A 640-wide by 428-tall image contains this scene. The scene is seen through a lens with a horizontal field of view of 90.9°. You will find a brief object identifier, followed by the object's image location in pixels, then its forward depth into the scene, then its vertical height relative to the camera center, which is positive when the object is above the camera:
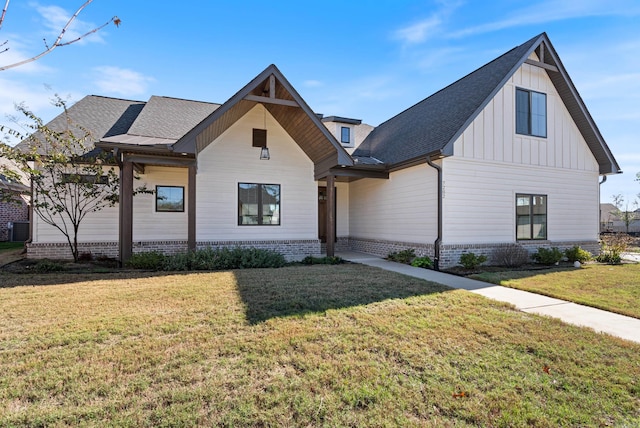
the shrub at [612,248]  11.25 -1.19
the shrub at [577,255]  11.02 -1.36
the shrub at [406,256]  10.76 -1.41
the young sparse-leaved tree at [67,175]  9.31 +1.22
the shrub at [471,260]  9.52 -1.36
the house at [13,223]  17.16 -0.54
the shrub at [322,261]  10.36 -1.52
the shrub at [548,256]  10.54 -1.34
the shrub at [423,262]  9.84 -1.49
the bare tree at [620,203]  35.72 +1.60
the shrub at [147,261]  8.80 -1.34
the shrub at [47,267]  8.14 -1.41
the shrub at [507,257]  10.39 -1.36
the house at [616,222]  30.43 -0.62
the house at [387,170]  9.84 +1.60
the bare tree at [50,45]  1.85 +1.15
